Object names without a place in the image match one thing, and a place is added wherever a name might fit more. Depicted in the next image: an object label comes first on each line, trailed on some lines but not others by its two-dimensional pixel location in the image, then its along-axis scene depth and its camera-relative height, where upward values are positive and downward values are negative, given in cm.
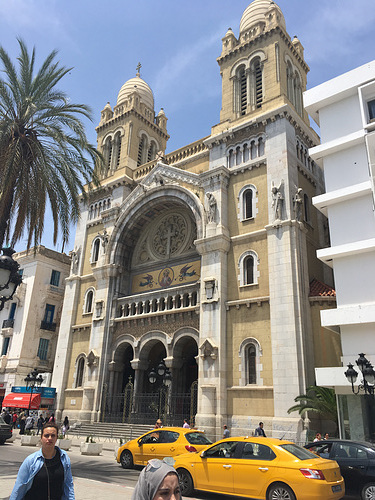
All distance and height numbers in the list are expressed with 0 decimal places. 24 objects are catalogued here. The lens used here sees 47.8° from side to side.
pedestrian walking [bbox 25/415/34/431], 2584 -97
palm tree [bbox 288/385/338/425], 1711 +50
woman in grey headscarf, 251 -42
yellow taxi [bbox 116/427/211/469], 1199 -95
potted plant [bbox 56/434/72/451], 1928 -152
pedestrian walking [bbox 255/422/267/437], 1678 -64
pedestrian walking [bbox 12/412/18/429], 2932 -86
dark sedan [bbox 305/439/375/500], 923 -96
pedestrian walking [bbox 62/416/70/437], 2442 -96
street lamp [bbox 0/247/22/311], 869 +257
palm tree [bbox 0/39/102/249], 1336 +784
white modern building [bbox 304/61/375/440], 1600 +805
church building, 2039 +800
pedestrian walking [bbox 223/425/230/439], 1848 -83
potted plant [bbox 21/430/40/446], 2041 -151
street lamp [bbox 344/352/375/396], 1346 +131
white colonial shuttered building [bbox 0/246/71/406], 3362 +676
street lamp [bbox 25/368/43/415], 2484 +154
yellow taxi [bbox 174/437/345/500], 795 -111
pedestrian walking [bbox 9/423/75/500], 392 -60
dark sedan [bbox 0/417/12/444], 2052 -120
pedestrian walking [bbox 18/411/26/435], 2508 -96
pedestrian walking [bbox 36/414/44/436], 2604 -89
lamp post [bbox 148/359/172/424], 2081 +167
